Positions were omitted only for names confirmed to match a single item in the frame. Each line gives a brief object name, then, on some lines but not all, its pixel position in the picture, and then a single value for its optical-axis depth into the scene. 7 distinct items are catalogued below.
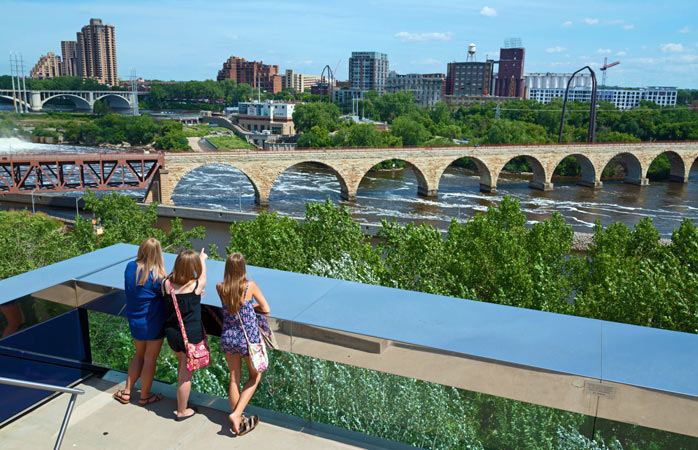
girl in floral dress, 3.87
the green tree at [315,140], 77.38
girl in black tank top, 4.02
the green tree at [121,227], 22.11
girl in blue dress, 4.13
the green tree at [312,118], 91.19
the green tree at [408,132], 80.06
